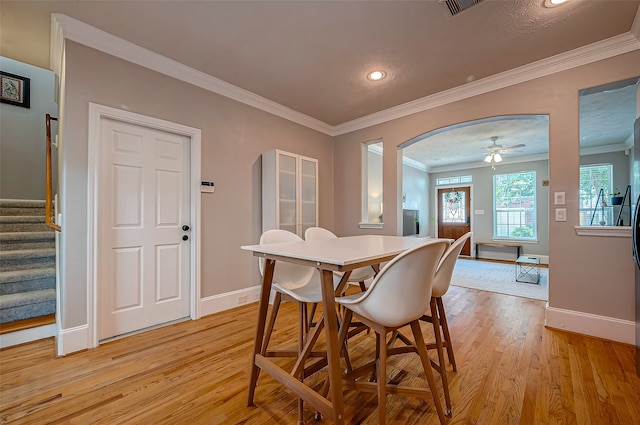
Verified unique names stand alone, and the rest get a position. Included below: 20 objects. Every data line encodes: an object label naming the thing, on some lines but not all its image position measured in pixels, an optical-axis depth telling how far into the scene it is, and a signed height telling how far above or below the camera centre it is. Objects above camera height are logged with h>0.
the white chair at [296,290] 1.53 -0.49
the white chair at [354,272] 2.02 -0.44
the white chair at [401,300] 1.12 -0.39
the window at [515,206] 6.45 +0.21
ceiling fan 5.06 +1.38
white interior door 2.35 -0.13
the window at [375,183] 5.42 +0.67
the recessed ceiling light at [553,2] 1.88 +1.52
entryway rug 3.89 -1.15
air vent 1.89 +1.52
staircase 2.44 -0.52
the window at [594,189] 5.35 +0.53
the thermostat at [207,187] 2.90 +0.30
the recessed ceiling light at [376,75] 2.82 +1.52
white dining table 1.17 -0.33
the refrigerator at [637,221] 1.82 -0.05
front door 7.37 +0.03
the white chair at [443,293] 1.46 -0.49
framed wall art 3.41 +1.64
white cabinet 3.35 +0.30
